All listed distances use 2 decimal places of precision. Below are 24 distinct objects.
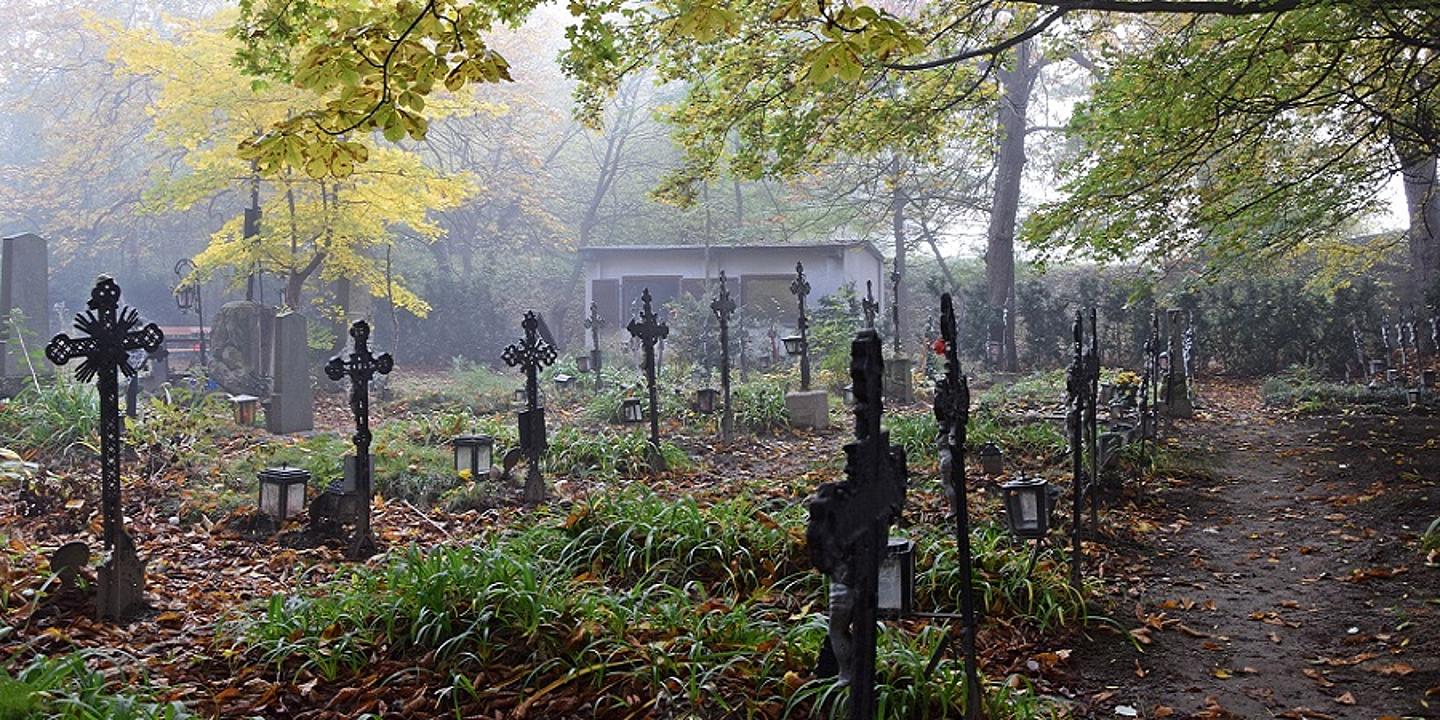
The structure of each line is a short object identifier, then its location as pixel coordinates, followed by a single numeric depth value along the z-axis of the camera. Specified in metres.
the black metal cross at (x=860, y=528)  2.36
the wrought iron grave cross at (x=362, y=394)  6.29
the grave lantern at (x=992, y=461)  8.34
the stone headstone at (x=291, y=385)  12.21
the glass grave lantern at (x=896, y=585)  3.49
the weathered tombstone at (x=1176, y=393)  12.66
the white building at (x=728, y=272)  23.86
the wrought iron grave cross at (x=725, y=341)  11.20
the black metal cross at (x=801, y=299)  13.48
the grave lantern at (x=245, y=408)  12.09
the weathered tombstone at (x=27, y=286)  13.52
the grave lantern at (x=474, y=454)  8.06
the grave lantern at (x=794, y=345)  14.05
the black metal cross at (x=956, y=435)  3.36
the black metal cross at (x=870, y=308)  14.90
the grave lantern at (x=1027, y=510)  4.89
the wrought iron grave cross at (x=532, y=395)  7.99
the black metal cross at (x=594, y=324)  18.15
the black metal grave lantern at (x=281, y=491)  6.72
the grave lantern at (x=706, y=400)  12.37
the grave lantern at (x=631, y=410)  11.80
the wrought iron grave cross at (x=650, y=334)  10.20
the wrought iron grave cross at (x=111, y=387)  4.84
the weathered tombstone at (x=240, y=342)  16.02
